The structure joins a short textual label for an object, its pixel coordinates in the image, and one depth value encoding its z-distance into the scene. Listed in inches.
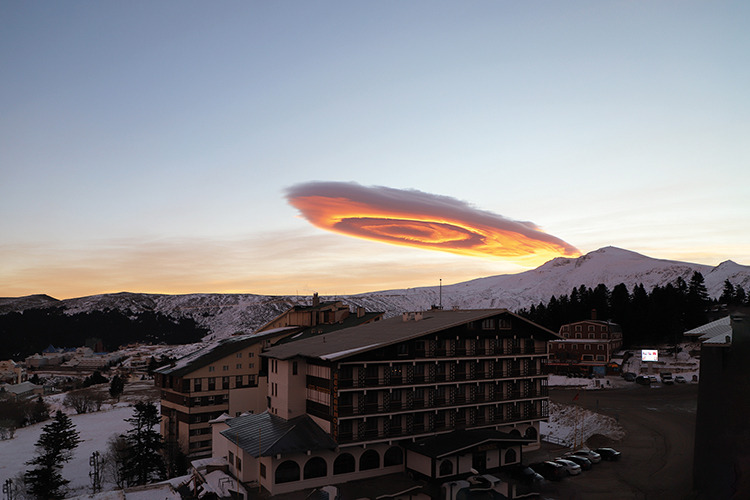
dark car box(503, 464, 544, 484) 1893.5
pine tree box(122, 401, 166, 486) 2326.5
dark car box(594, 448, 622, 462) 2074.3
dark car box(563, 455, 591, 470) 1995.4
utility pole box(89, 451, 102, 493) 2455.7
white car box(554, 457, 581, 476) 1937.7
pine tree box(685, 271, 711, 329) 4771.2
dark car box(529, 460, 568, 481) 1910.7
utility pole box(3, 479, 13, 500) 2248.2
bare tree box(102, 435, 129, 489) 2597.7
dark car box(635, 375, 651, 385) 3666.3
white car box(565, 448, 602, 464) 2050.9
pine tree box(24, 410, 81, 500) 2143.2
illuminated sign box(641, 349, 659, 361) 4281.5
